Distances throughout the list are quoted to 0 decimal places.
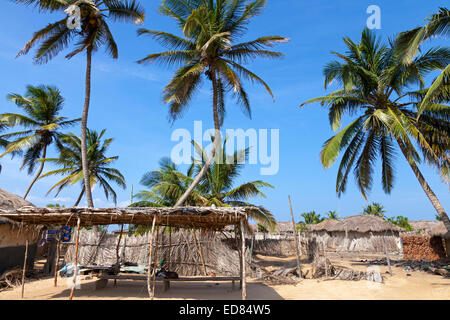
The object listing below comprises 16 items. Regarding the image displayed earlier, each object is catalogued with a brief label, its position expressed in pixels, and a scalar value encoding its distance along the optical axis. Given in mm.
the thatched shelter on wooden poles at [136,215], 7145
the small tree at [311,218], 42031
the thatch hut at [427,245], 16692
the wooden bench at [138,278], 8480
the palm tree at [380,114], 10844
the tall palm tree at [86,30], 10727
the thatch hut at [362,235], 22922
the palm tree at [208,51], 10516
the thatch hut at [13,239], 10320
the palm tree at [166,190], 14125
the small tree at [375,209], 42094
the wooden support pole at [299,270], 11879
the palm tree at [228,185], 14297
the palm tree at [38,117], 17242
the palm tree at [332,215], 43256
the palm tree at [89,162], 17031
